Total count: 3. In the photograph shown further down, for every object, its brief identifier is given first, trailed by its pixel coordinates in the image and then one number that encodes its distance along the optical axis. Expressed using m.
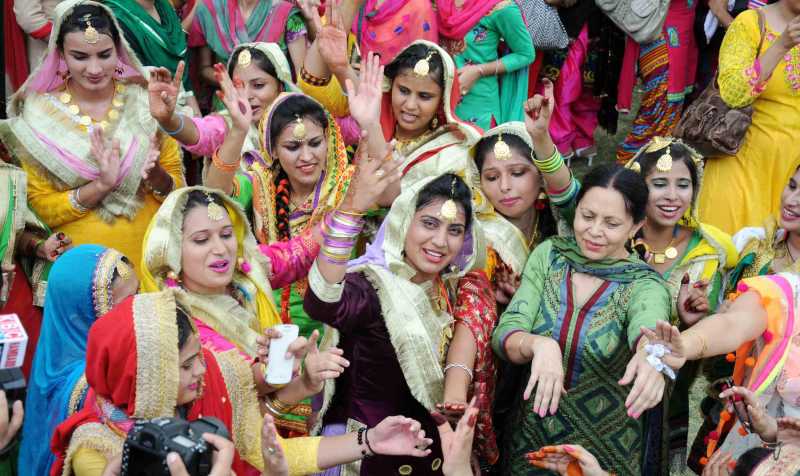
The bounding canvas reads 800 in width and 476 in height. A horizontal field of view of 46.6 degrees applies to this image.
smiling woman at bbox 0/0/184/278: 3.79
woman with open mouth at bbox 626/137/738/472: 3.51
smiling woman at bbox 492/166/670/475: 2.94
